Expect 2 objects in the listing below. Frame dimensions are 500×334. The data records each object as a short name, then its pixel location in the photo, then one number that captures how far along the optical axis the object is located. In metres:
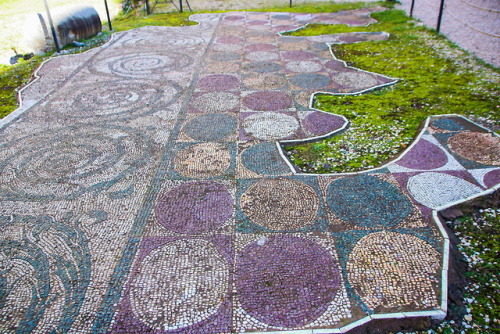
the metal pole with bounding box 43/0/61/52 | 9.30
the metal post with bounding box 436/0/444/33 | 9.82
